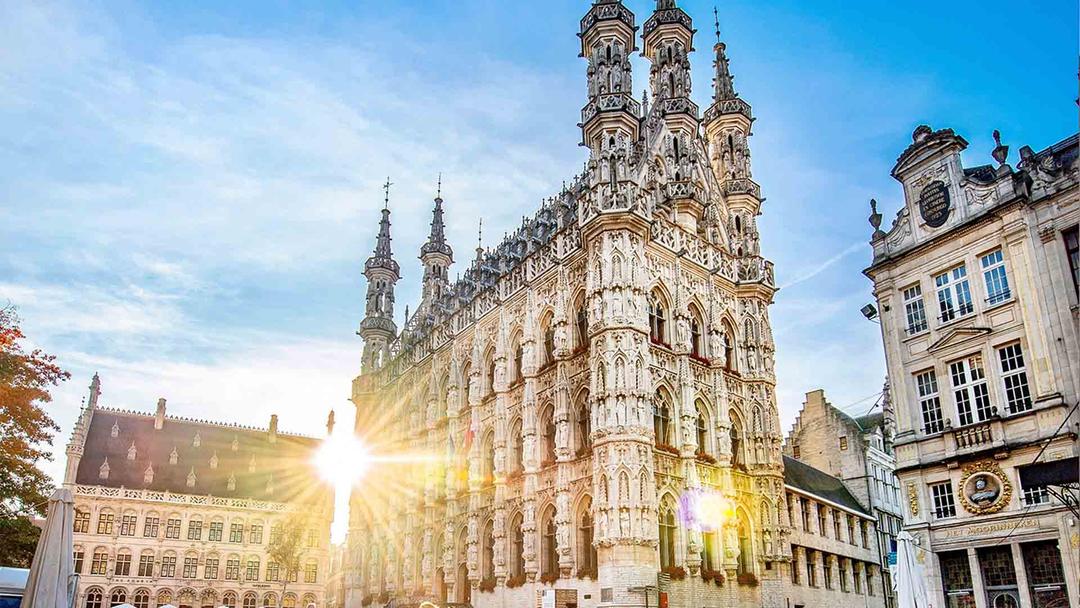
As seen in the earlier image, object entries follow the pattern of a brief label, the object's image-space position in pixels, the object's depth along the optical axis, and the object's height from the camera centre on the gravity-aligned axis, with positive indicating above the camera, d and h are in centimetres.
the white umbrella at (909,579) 2169 -34
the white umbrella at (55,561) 1539 +32
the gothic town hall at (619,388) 3092 +781
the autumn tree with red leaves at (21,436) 3059 +536
